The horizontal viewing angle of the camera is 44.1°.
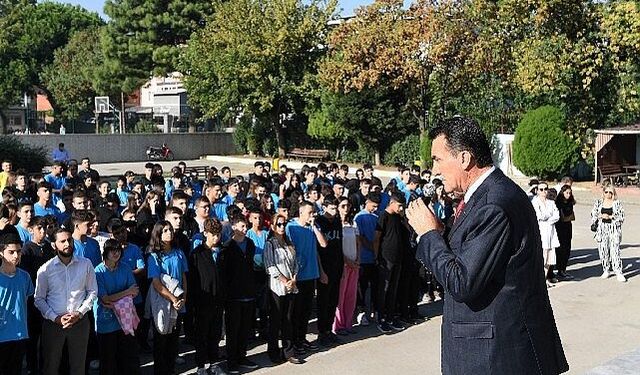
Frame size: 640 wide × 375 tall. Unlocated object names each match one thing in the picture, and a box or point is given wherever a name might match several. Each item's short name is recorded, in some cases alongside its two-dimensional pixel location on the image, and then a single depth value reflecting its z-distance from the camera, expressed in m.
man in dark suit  3.00
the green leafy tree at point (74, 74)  57.00
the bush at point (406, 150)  34.50
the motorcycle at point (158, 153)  43.53
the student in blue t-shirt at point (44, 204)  10.29
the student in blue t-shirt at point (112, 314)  7.21
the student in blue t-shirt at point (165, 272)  7.48
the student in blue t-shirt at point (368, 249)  9.98
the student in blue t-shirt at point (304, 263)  8.70
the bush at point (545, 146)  28.81
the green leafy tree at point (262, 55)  36.75
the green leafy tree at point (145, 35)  46.28
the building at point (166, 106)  57.28
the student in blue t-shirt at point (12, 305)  6.59
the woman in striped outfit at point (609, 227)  12.63
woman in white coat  12.31
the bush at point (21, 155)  27.22
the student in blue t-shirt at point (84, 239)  7.80
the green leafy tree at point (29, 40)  58.34
